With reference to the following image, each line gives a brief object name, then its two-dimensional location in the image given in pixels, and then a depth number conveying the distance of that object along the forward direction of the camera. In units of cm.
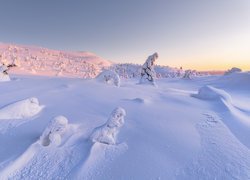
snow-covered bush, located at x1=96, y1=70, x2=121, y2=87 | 897
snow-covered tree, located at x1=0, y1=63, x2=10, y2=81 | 885
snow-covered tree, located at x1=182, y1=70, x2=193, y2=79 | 2421
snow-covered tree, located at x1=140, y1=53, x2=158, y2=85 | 1470
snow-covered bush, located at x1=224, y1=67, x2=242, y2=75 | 2374
